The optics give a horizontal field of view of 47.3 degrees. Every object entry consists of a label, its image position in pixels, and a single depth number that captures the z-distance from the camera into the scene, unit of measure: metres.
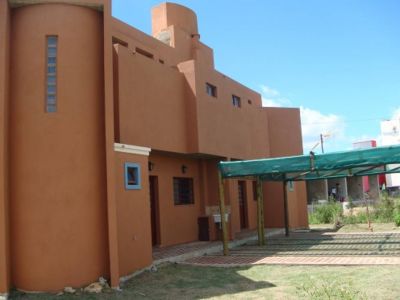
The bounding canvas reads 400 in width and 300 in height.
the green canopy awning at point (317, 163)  11.55
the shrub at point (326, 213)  24.72
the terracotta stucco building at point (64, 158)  8.25
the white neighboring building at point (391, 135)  53.59
